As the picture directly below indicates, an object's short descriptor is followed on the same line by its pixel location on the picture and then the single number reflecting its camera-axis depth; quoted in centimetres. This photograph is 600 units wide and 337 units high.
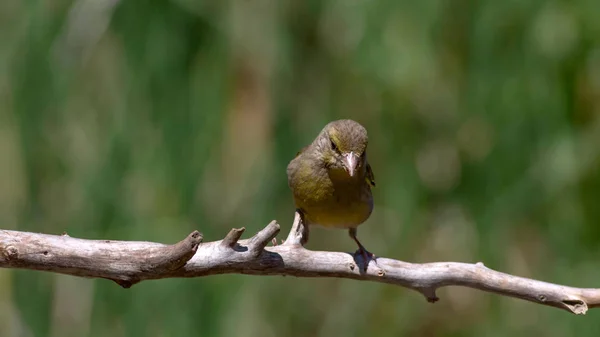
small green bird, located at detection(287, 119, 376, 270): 732
